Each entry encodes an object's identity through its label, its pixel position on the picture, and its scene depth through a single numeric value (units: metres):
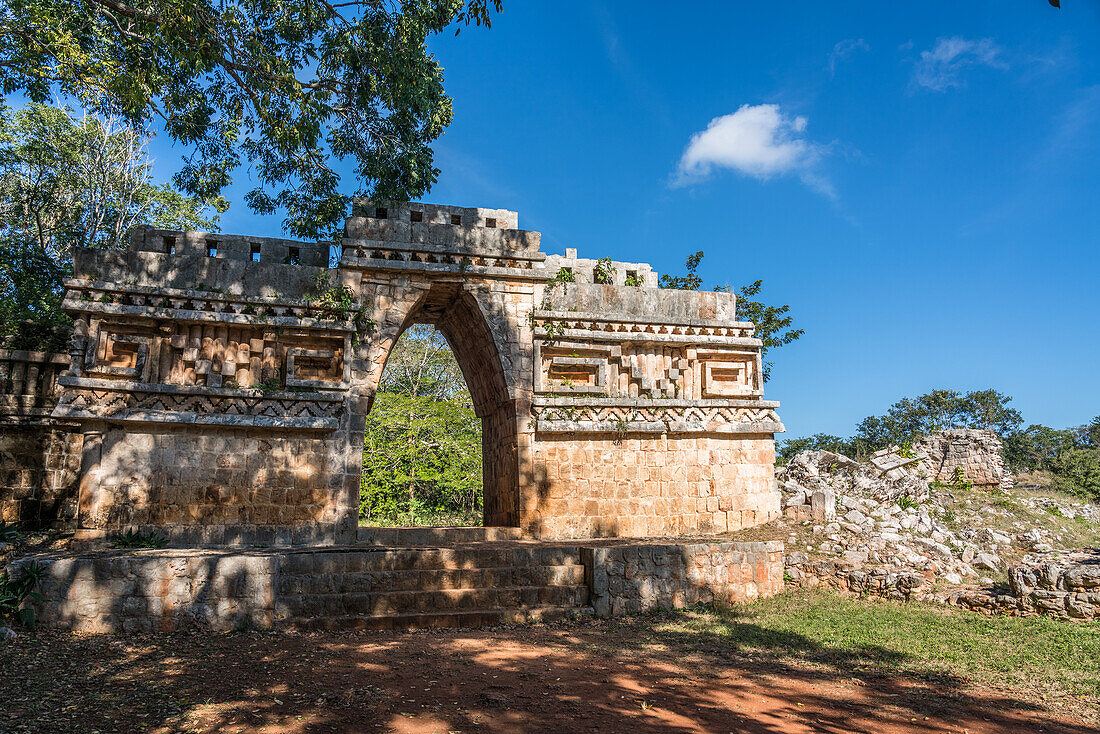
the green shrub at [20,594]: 6.00
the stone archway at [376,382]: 9.52
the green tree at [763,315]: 16.95
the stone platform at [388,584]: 6.26
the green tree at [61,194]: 15.45
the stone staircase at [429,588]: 6.84
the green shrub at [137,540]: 8.71
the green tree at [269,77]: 8.33
